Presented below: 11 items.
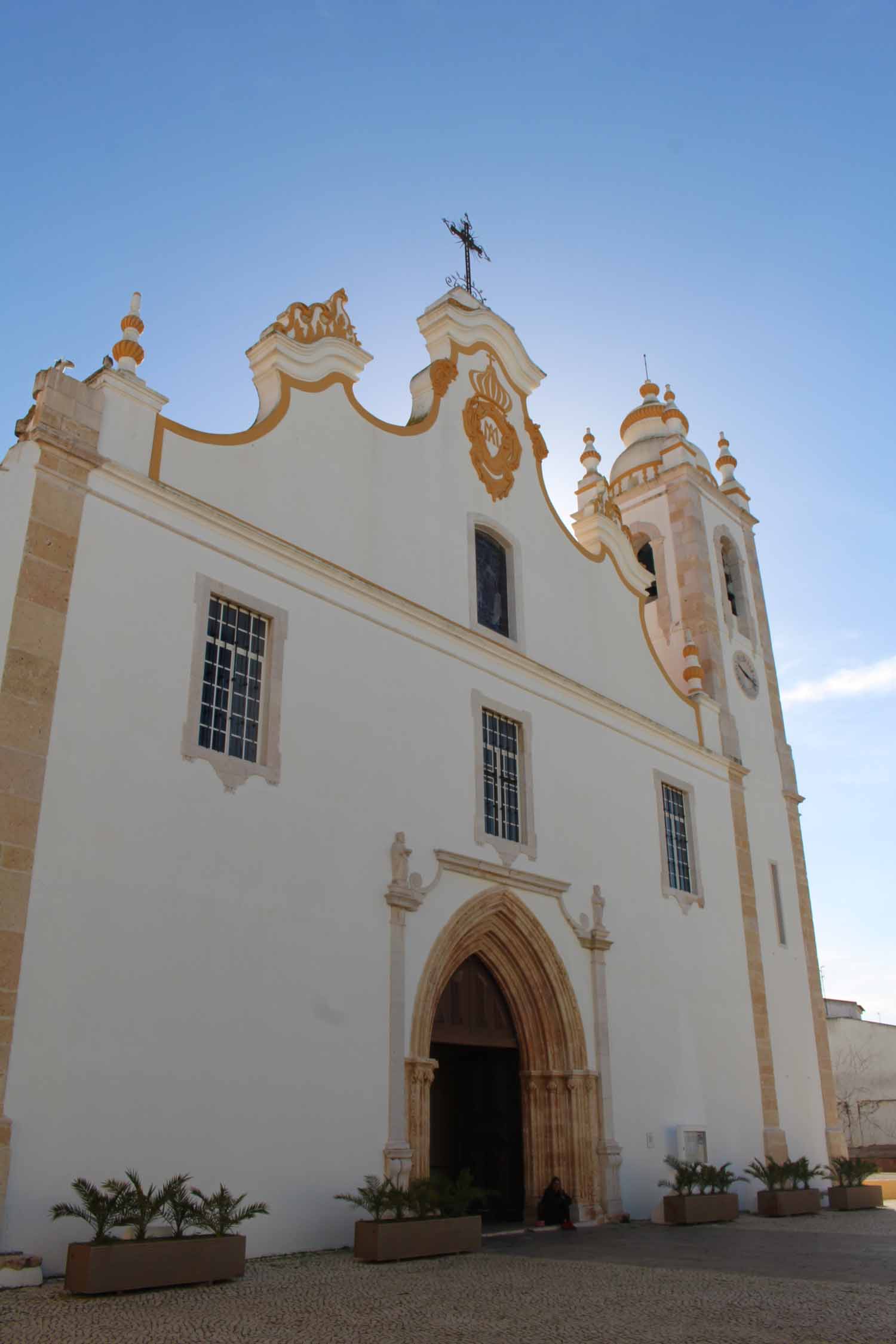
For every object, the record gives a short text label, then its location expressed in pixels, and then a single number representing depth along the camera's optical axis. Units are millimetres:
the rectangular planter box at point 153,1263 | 7438
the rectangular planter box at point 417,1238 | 9414
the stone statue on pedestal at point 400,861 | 12156
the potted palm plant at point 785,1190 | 15398
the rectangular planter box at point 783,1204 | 15359
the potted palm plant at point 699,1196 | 13602
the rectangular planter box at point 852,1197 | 16500
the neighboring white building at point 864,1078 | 33844
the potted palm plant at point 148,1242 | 7488
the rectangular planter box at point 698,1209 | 13578
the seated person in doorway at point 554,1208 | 12938
